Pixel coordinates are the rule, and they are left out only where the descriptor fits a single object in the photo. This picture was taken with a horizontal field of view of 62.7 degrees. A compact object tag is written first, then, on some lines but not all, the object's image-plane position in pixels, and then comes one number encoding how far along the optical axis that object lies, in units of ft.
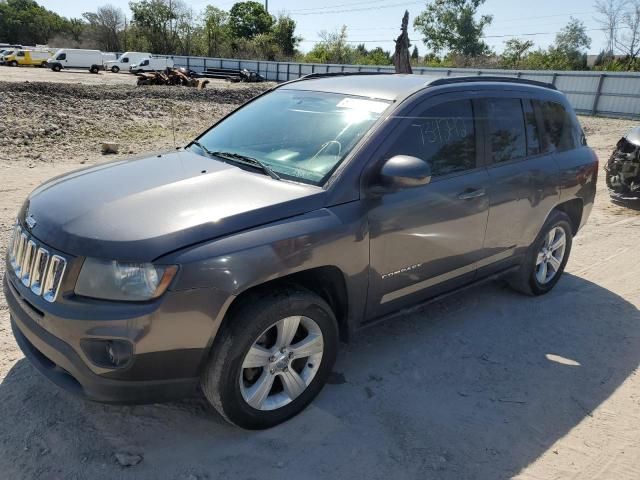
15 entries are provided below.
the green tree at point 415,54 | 262.43
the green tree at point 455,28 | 231.09
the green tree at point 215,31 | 234.99
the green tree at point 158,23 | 236.63
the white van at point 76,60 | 151.84
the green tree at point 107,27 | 248.93
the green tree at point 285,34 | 228.43
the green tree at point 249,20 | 248.11
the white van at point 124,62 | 163.22
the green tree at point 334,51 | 217.15
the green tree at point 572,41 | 197.52
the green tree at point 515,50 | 191.83
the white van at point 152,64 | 158.20
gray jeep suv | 7.84
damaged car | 25.86
